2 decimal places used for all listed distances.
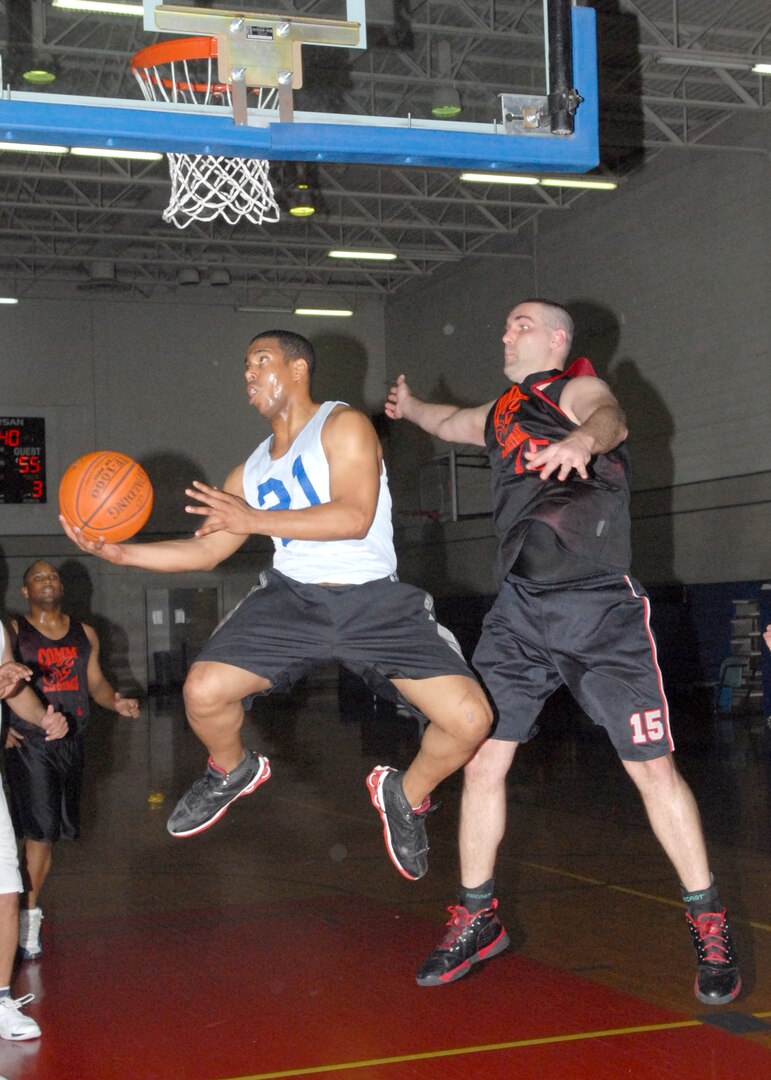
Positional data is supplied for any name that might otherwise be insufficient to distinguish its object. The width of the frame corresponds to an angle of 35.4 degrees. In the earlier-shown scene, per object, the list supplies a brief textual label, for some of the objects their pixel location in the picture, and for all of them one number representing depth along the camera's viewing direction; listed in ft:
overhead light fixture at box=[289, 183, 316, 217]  59.31
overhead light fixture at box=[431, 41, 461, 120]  16.66
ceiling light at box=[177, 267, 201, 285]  71.87
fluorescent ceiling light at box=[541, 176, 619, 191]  57.26
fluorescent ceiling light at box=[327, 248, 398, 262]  67.87
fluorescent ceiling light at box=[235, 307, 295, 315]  77.15
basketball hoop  15.66
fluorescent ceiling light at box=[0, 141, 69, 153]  49.05
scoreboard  71.36
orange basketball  14.58
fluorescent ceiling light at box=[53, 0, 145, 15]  32.76
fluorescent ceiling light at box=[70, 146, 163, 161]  52.85
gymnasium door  77.20
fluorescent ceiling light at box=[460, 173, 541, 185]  55.17
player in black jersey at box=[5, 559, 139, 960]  18.45
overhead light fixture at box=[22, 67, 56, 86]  15.17
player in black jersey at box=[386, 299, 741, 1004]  13.84
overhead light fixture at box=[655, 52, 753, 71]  45.93
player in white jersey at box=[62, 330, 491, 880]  14.35
